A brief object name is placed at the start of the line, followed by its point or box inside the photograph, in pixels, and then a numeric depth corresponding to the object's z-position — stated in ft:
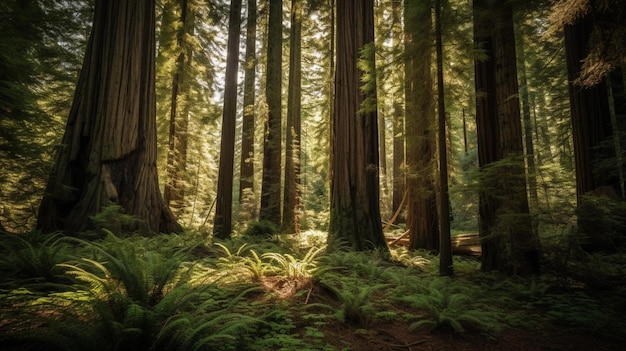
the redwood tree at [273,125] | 37.50
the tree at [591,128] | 24.06
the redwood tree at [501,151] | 15.57
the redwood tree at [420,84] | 17.11
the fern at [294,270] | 13.37
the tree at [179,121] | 40.22
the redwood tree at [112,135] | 19.33
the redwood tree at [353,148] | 23.13
